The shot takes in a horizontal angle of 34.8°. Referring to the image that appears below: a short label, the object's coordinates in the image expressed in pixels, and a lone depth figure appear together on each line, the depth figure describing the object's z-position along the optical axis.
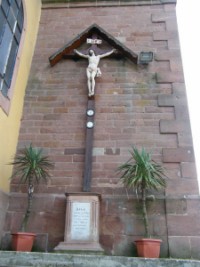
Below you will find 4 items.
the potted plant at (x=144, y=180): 4.05
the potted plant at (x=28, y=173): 4.25
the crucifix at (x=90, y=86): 5.11
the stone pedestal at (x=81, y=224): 4.22
